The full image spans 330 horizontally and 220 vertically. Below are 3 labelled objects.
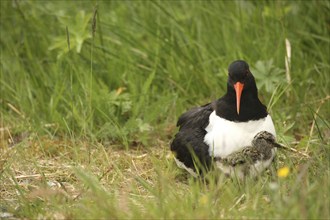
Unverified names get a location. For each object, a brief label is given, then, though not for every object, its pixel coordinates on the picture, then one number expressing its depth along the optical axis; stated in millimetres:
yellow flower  6816
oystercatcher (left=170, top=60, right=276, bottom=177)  8625
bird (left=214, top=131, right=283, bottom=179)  8391
